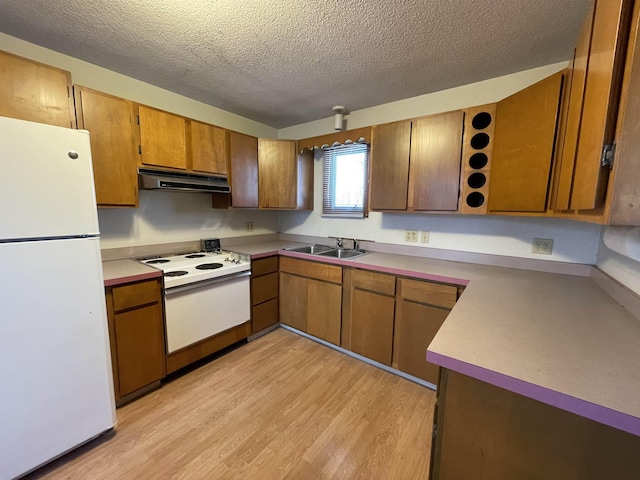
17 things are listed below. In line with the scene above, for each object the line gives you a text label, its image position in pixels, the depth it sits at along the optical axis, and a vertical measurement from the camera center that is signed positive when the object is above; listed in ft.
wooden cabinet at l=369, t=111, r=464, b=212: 6.39 +1.33
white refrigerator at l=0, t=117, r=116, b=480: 3.74 -1.43
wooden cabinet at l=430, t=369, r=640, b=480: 2.21 -2.16
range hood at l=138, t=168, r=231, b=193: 6.45 +0.78
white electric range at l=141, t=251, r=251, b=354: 6.32 -2.26
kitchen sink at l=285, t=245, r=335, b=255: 9.65 -1.41
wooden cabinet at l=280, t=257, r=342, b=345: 7.89 -2.79
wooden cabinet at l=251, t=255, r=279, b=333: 8.42 -2.78
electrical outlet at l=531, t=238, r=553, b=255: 6.16 -0.75
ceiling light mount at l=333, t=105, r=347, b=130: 8.76 +3.29
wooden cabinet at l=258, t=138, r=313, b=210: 9.30 +1.38
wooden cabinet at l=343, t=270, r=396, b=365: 6.83 -2.83
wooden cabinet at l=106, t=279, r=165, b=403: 5.44 -2.81
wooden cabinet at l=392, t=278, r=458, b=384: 5.97 -2.60
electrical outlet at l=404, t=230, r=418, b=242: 8.07 -0.72
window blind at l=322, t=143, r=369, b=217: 9.07 +1.17
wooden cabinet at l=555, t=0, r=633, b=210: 2.49 +1.30
